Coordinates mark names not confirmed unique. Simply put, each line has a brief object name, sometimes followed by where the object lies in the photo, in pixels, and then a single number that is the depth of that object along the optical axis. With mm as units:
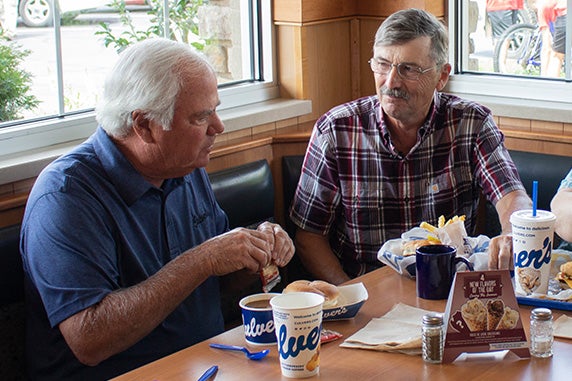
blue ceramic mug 2610
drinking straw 2470
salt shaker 2309
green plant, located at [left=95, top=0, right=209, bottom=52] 3506
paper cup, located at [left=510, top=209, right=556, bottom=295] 2469
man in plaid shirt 3258
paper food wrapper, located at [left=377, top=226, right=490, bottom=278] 2738
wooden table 2256
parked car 3246
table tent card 2316
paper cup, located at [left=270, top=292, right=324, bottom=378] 2222
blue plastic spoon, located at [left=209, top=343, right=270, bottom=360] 2340
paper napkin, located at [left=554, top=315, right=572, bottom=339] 2398
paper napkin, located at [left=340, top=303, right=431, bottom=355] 2345
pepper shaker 2299
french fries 2833
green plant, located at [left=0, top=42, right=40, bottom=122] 3203
